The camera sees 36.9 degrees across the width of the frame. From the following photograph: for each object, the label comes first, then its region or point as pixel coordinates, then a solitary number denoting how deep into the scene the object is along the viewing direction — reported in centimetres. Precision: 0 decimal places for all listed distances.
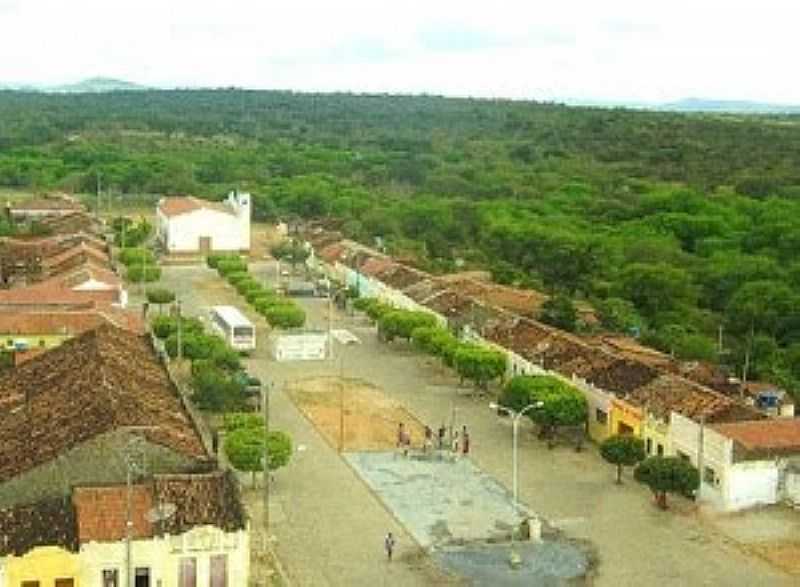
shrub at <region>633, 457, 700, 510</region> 3938
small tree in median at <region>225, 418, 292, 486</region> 3981
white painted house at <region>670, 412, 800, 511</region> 3997
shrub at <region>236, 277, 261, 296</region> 7620
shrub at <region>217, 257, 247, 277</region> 8450
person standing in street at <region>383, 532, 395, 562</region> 3481
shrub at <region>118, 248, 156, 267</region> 8675
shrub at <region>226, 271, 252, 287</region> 7969
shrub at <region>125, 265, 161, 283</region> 8212
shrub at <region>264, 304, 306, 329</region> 6550
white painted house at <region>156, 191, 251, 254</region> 10219
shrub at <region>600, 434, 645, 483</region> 4238
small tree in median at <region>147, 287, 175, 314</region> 7075
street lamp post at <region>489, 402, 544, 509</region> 3894
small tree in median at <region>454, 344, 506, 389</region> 5397
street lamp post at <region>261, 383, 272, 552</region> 3693
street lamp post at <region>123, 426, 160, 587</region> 2995
